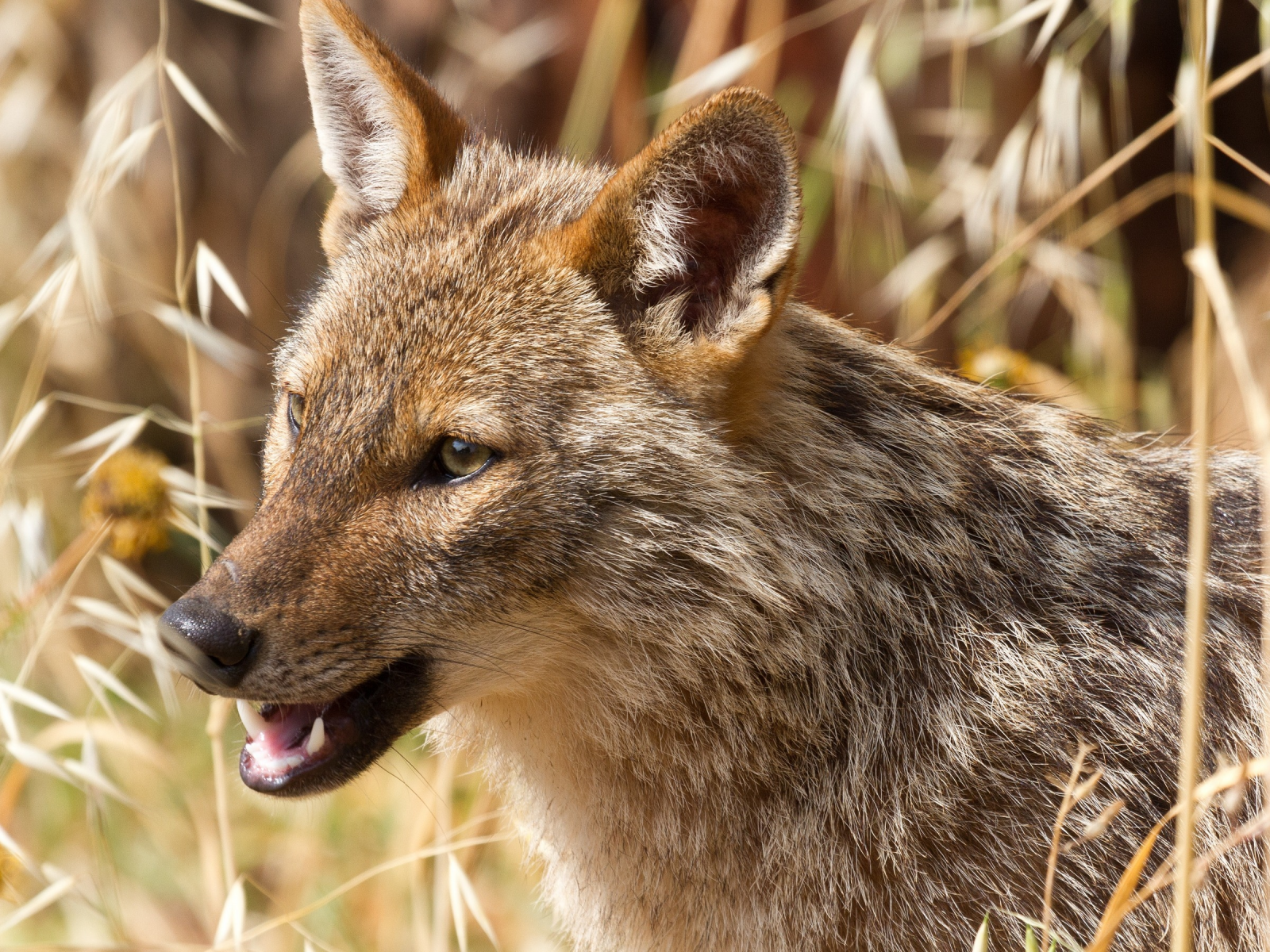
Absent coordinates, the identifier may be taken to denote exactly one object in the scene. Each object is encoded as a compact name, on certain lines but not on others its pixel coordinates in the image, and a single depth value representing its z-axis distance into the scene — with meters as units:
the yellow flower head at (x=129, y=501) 7.98
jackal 5.85
